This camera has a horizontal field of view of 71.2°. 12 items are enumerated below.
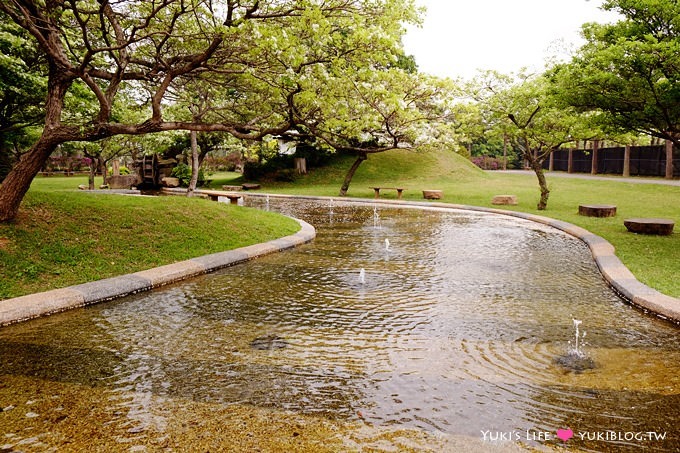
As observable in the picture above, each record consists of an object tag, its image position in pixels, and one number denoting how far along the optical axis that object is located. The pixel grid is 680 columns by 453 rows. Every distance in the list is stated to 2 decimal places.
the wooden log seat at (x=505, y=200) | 20.91
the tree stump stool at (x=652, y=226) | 12.16
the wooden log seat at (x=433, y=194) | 23.80
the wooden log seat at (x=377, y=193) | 24.16
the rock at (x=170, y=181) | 31.47
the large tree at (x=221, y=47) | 8.14
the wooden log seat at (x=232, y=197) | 17.94
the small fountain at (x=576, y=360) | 4.61
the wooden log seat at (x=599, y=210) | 16.39
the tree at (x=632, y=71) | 9.55
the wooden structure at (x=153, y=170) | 32.59
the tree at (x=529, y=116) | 17.61
